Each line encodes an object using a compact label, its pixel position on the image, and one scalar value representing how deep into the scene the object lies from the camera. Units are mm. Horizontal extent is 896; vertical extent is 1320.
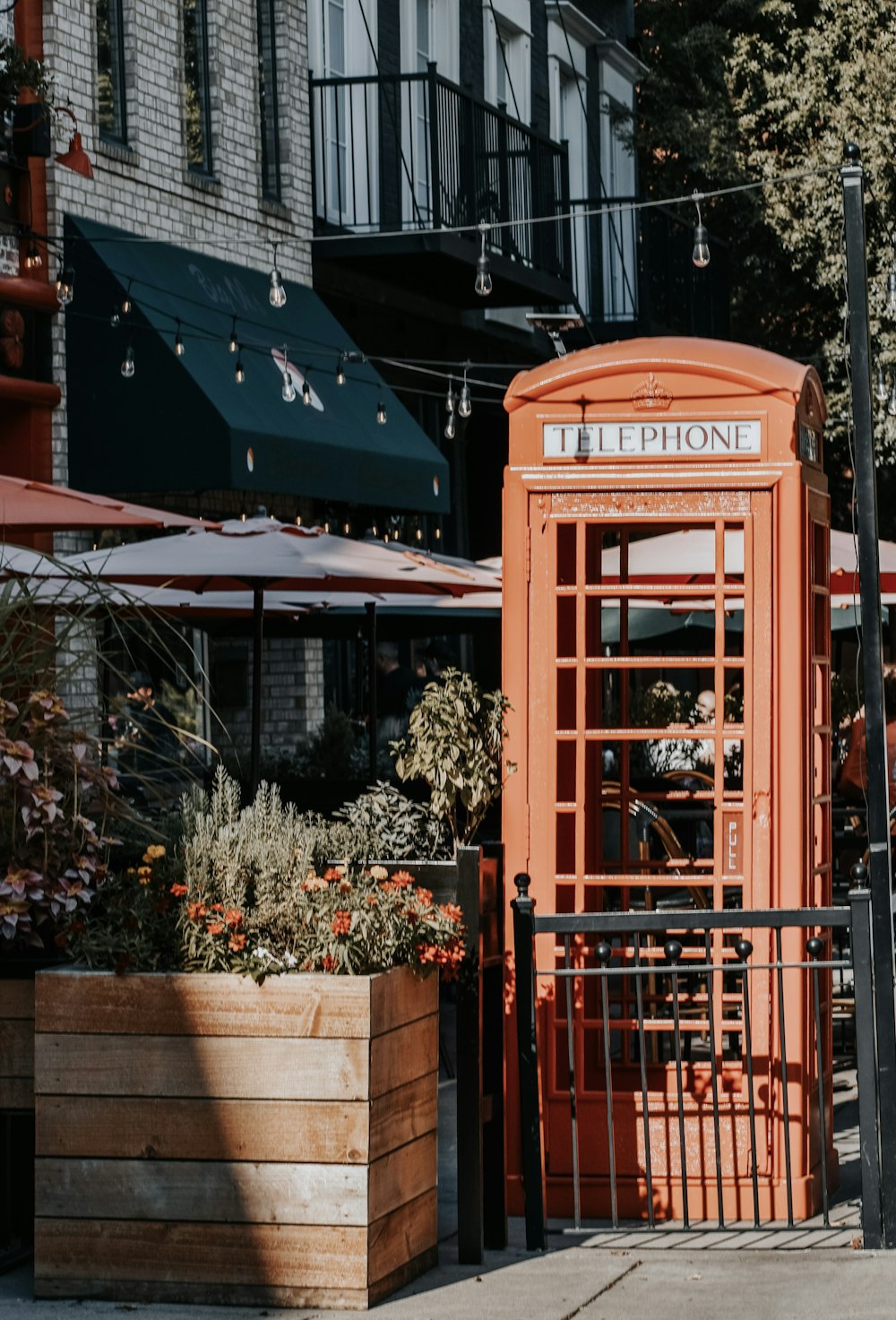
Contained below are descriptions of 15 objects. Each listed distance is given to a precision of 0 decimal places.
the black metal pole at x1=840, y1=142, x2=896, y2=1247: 6801
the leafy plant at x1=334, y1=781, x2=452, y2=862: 6285
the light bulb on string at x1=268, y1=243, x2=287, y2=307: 13038
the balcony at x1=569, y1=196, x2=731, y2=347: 24922
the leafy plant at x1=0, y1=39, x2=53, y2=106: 13727
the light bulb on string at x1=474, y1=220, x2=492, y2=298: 12867
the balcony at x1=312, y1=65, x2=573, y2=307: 19469
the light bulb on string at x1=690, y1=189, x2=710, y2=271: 12036
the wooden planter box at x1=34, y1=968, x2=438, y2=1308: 5562
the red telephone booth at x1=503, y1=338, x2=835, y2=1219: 6871
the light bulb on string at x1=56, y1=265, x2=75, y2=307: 14297
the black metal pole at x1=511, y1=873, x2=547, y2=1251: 6344
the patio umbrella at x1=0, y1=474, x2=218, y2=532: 9688
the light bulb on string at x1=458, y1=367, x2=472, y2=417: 15868
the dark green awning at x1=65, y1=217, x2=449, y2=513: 15297
